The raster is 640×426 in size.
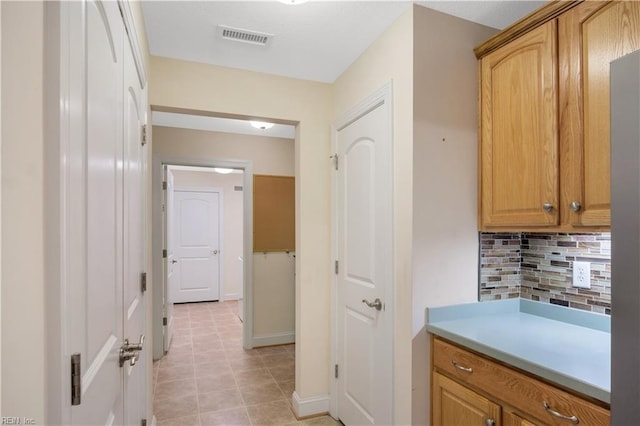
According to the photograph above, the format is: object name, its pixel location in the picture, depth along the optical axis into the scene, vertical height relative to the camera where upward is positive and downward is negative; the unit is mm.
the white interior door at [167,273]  3695 -635
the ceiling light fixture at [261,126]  3581 +940
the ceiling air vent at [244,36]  1944 +1035
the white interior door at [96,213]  684 +4
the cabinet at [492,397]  1102 -682
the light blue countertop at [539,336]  1121 -525
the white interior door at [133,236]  1301 -95
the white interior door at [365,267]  1927 -331
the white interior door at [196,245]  6172 -560
